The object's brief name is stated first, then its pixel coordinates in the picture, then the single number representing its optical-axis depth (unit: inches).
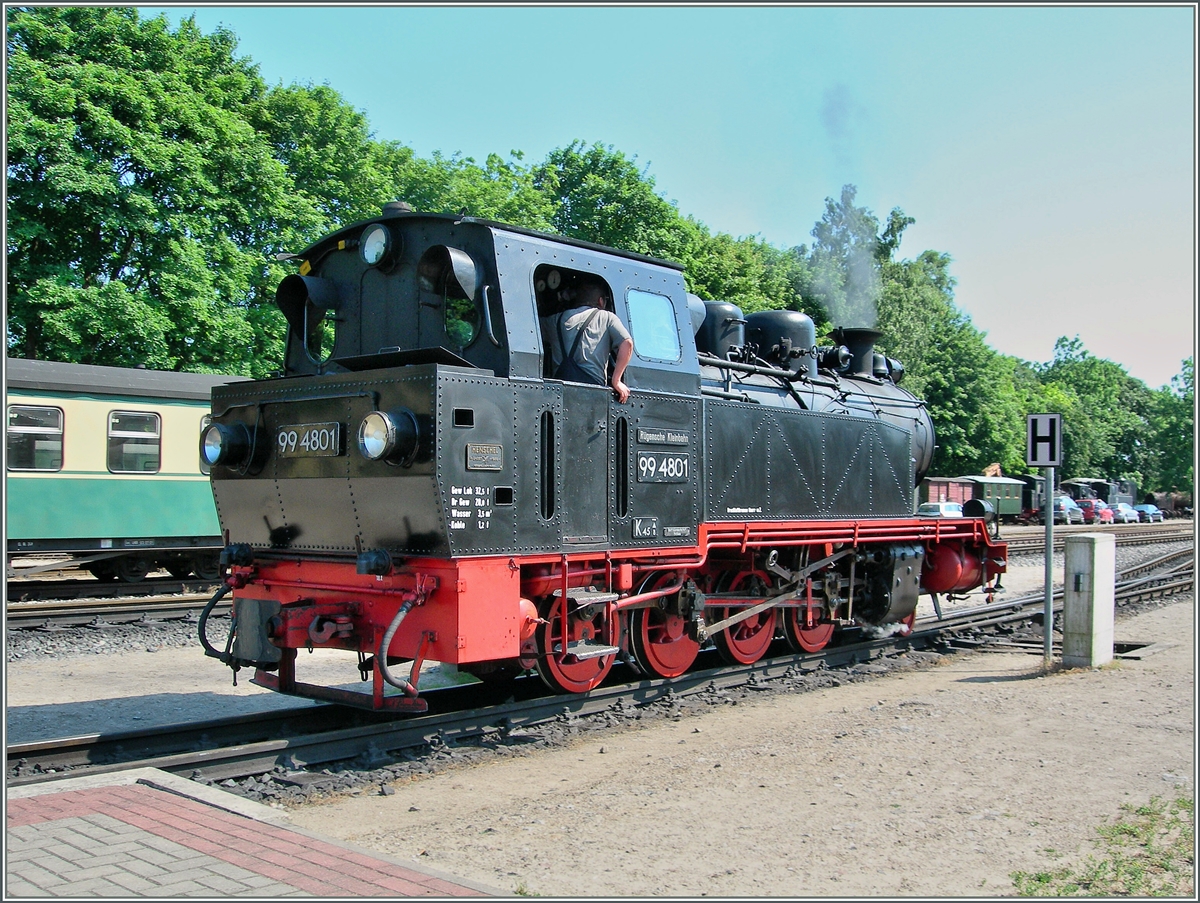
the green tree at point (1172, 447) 3198.8
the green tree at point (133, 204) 739.4
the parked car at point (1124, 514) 2271.9
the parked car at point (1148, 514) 2467.9
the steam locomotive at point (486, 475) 230.4
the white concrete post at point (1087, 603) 390.3
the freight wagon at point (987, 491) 1567.4
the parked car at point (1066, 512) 1990.7
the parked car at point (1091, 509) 2107.0
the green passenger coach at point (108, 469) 516.7
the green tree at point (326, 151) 975.0
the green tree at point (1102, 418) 2859.3
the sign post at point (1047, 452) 395.9
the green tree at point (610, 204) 1198.9
